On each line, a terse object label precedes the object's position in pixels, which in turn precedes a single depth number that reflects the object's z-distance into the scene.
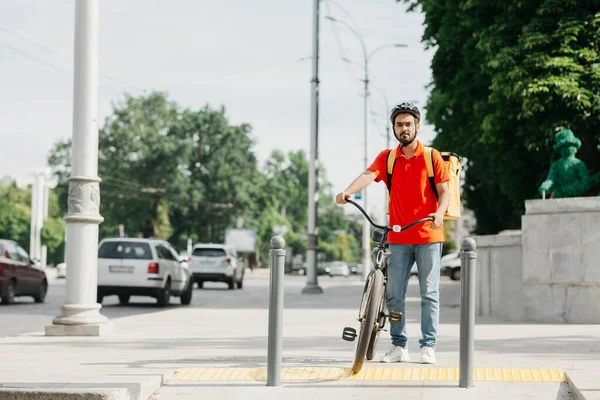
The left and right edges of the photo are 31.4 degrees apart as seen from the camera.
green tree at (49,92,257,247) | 78.62
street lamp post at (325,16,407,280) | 43.40
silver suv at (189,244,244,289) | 36.25
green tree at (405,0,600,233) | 21.75
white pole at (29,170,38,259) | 68.94
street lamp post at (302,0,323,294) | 30.80
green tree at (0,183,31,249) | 115.06
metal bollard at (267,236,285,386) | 7.04
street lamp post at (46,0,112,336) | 12.01
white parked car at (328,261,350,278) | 95.81
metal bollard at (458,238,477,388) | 6.96
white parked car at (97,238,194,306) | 22.02
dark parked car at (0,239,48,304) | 22.97
